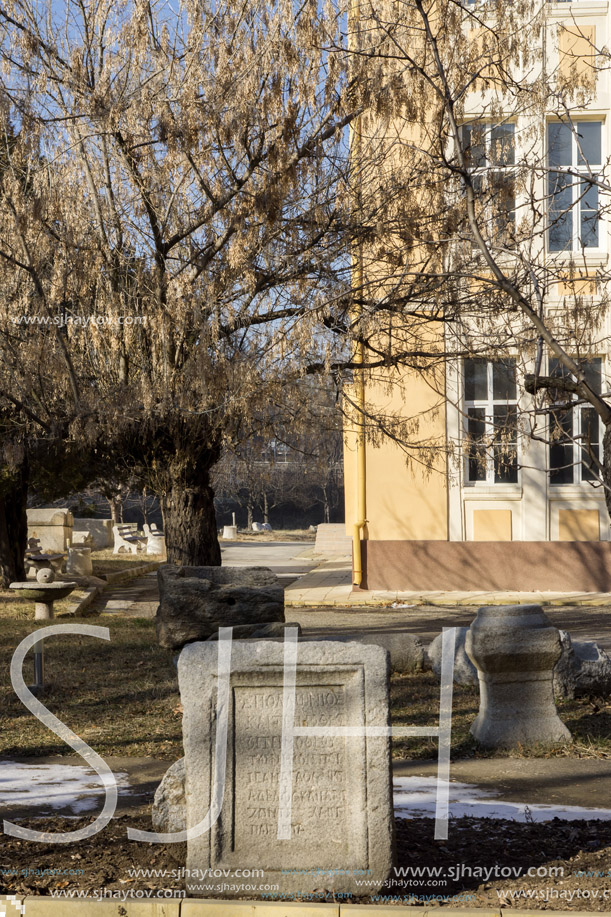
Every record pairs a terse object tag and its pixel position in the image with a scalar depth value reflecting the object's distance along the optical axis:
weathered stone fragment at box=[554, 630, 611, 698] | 7.45
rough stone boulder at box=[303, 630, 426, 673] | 8.70
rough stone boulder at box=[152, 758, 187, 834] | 4.16
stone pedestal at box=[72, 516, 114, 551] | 30.84
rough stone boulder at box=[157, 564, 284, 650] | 9.78
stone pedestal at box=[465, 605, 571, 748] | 6.09
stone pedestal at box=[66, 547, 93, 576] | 19.64
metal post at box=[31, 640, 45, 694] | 7.86
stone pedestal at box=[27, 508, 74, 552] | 23.89
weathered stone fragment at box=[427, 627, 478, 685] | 8.18
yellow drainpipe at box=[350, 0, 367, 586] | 15.02
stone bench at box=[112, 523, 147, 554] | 28.92
